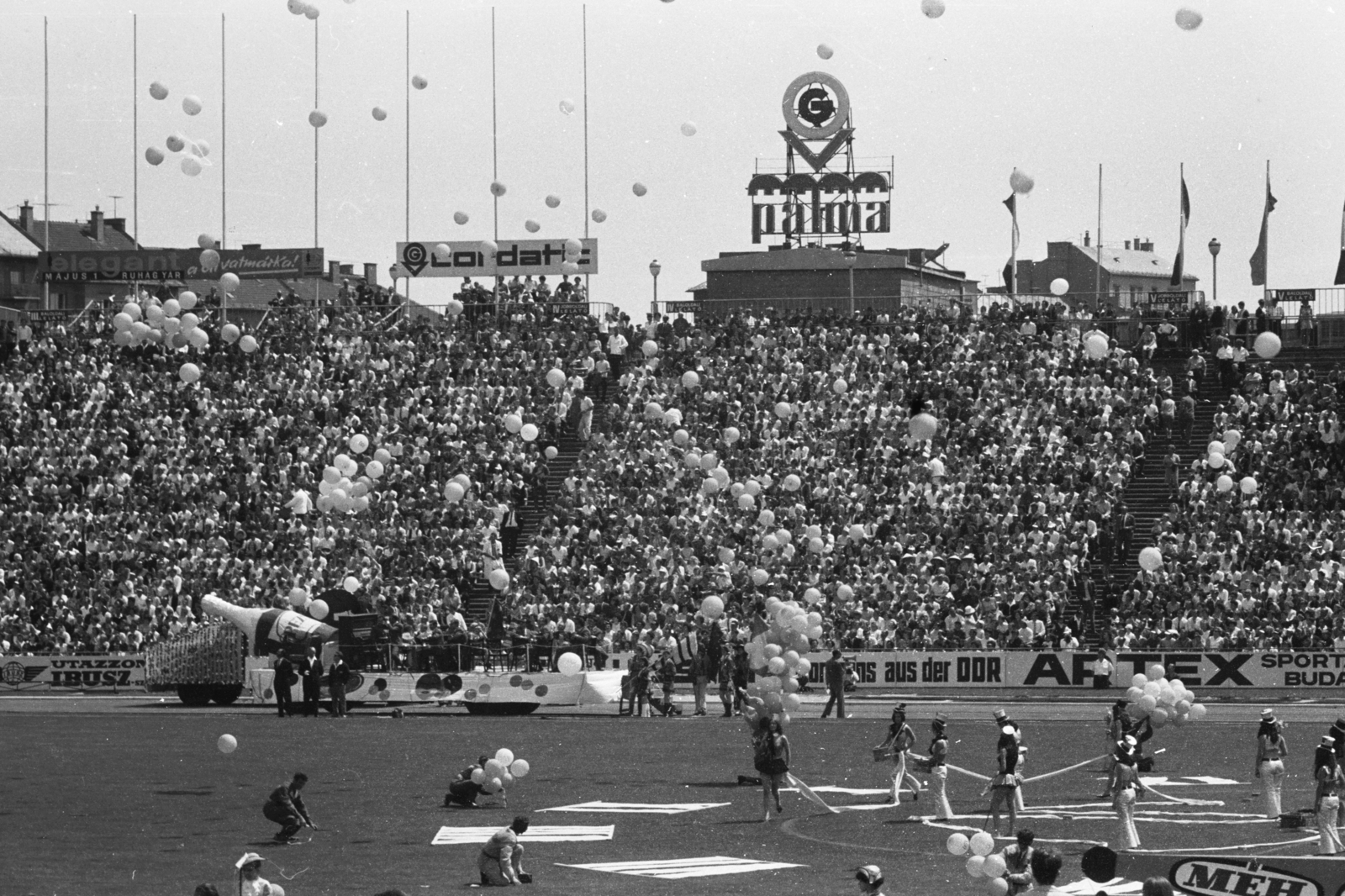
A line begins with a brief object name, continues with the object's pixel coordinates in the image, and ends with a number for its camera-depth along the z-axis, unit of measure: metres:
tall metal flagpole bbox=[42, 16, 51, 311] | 64.50
